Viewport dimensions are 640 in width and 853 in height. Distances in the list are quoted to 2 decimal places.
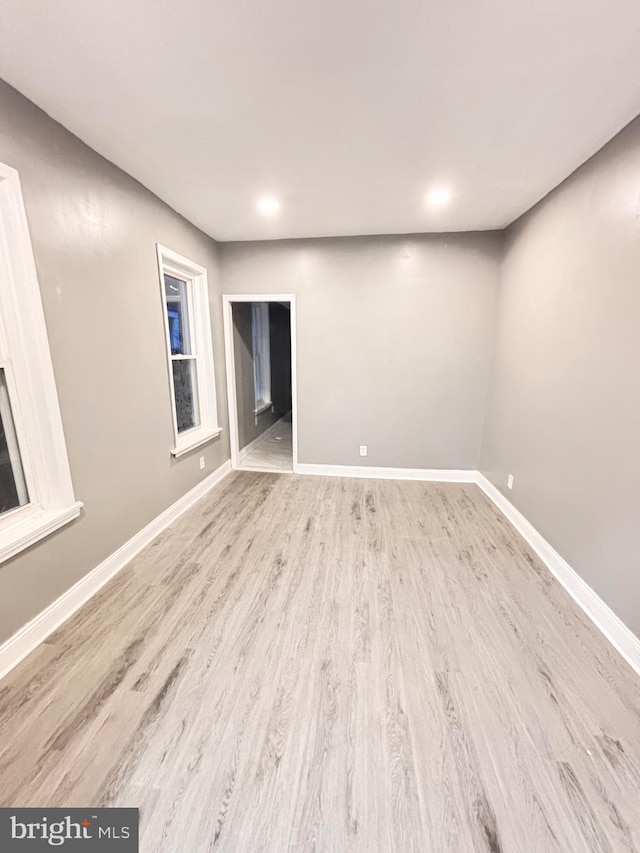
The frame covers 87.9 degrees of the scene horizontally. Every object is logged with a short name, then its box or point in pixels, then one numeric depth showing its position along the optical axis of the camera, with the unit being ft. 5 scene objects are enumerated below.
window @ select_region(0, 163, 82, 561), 4.98
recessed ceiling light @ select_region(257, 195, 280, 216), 8.30
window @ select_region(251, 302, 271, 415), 17.76
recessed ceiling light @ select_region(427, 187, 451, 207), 7.87
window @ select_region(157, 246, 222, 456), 9.81
